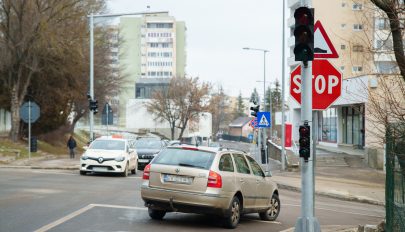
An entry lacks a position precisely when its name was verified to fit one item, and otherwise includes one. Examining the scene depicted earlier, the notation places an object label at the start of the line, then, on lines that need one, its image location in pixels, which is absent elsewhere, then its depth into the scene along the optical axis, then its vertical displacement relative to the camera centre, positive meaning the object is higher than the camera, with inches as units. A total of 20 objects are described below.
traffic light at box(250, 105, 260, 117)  1305.4 +29.9
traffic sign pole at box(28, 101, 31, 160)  1205.1 +22.2
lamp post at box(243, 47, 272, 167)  1854.1 +190.9
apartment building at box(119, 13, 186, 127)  5610.2 +740.5
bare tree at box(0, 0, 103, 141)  1402.6 +206.4
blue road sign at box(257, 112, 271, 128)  1217.3 +7.1
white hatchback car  929.5 -54.9
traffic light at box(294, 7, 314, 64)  394.9 +60.3
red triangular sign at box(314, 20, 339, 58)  424.2 +57.1
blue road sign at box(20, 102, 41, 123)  1217.4 +21.8
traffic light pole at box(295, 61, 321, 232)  394.6 -37.6
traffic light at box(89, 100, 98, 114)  1344.7 +39.7
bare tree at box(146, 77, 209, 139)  3312.0 +115.7
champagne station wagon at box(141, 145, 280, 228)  449.4 -48.1
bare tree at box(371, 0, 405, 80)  393.7 +68.4
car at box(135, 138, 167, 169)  1219.9 -54.5
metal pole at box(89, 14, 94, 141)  1344.7 +119.6
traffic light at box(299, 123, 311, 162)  396.5 -12.5
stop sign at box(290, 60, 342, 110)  425.7 +27.6
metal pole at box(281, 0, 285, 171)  1291.1 +16.5
